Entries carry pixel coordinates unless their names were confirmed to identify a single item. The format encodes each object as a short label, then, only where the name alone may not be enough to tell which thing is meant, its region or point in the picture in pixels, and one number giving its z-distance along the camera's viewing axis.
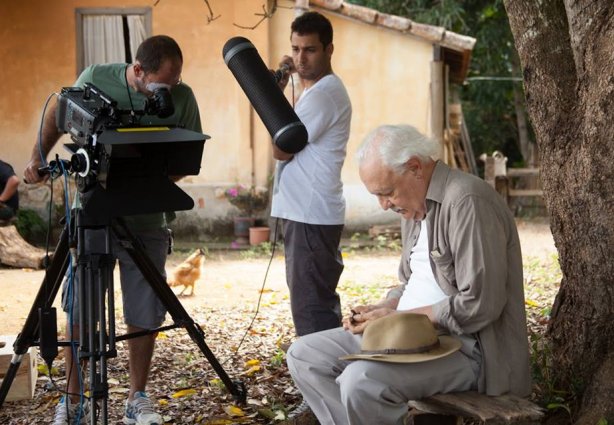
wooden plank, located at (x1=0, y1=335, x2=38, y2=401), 4.83
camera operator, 4.23
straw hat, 3.24
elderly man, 3.24
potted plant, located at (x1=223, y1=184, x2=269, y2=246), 12.88
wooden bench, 3.04
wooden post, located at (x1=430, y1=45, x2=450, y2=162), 13.34
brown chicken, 8.73
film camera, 3.68
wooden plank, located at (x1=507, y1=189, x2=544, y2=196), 16.20
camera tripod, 3.75
